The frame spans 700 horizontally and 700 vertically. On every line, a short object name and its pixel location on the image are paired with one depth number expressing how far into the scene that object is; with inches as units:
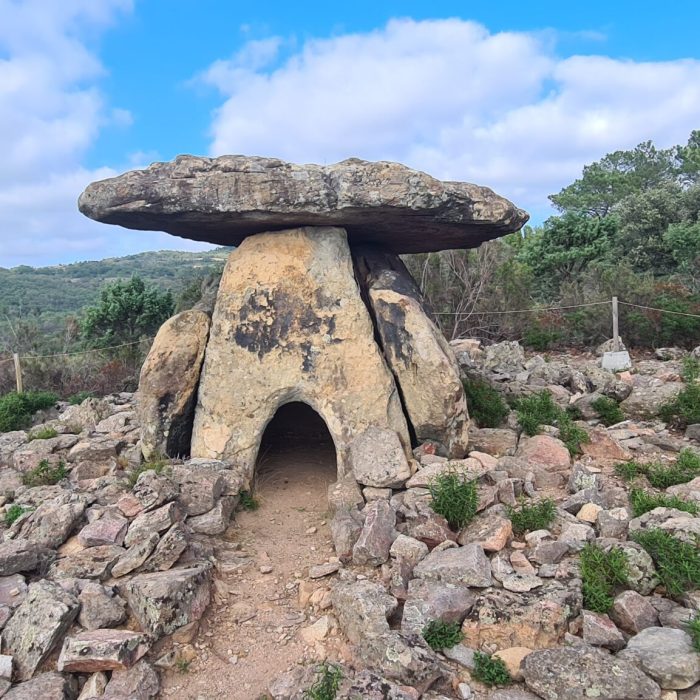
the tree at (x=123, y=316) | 610.9
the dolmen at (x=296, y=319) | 243.8
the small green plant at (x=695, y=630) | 139.5
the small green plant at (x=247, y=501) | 242.7
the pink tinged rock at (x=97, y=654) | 146.3
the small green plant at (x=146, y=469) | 236.0
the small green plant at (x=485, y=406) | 310.0
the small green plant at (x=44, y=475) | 255.4
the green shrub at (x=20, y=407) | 386.0
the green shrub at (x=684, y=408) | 313.7
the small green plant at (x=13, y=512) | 223.9
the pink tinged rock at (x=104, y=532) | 194.9
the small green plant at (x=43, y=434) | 303.7
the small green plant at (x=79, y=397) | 458.0
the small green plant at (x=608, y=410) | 328.8
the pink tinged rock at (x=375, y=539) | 188.5
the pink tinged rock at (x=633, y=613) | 153.0
